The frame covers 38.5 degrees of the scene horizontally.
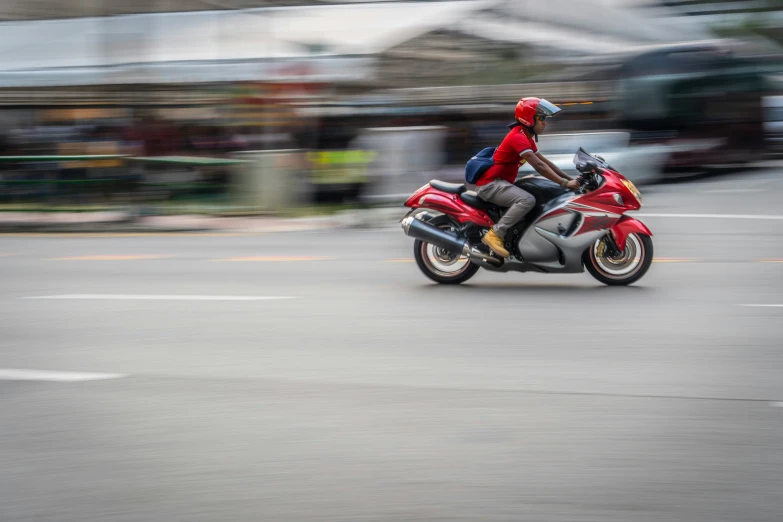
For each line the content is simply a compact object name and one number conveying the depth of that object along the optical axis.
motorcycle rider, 9.46
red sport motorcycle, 9.55
